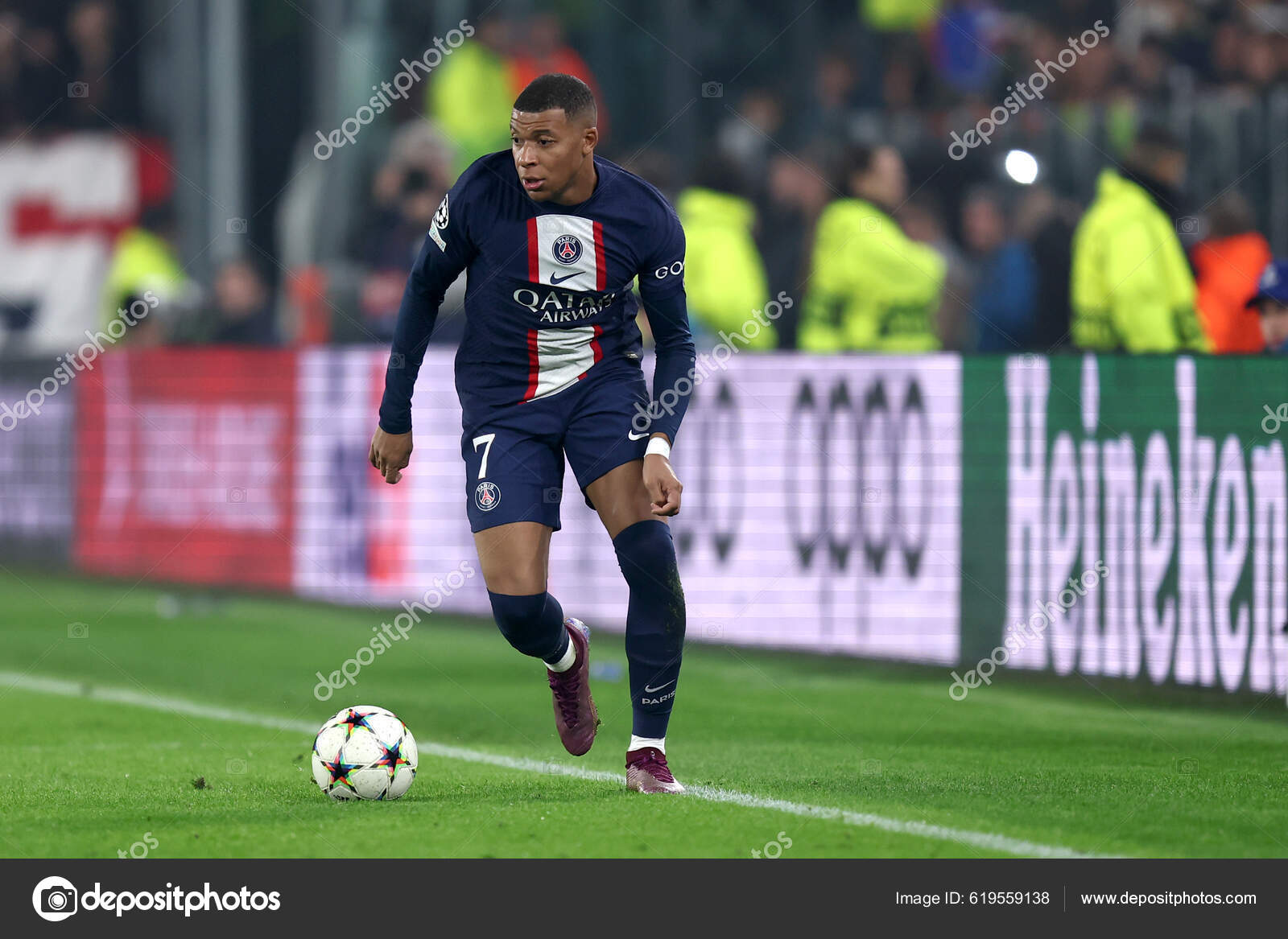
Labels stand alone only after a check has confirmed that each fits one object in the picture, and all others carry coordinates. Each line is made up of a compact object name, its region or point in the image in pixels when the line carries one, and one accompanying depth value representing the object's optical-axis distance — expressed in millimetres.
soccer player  6461
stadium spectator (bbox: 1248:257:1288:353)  9617
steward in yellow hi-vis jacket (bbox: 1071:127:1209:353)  10414
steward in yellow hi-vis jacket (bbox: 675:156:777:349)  12594
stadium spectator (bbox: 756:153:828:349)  14055
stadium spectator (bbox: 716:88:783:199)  14828
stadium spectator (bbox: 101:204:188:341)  18422
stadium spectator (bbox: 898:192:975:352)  13398
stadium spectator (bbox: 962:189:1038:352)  12047
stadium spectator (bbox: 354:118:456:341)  14500
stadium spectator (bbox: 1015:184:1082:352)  11516
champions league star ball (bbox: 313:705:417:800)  6418
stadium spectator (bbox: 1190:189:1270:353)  10742
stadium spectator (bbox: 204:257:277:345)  15070
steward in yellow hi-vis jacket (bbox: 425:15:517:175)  16297
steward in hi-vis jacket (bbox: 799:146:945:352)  11633
